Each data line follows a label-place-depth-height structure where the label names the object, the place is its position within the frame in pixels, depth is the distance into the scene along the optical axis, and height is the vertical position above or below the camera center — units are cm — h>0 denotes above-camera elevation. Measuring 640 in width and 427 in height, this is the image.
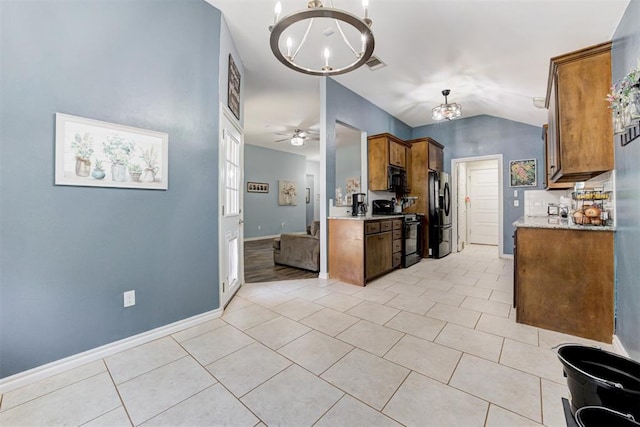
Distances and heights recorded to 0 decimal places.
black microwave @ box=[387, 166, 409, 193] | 464 +64
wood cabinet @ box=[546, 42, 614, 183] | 197 +80
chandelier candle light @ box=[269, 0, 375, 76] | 160 +128
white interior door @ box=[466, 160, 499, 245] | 699 +30
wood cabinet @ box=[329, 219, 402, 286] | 355 -52
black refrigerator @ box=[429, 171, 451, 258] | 532 -5
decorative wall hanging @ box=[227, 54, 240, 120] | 294 +150
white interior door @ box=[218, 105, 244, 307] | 271 +7
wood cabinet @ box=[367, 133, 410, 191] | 459 +101
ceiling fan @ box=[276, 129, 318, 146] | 620 +187
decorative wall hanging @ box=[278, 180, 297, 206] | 897 +74
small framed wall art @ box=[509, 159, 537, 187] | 516 +83
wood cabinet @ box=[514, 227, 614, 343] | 203 -57
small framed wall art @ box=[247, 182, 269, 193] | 805 +86
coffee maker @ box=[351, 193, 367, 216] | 423 +14
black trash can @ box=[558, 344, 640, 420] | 101 -74
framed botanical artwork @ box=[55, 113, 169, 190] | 172 +44
